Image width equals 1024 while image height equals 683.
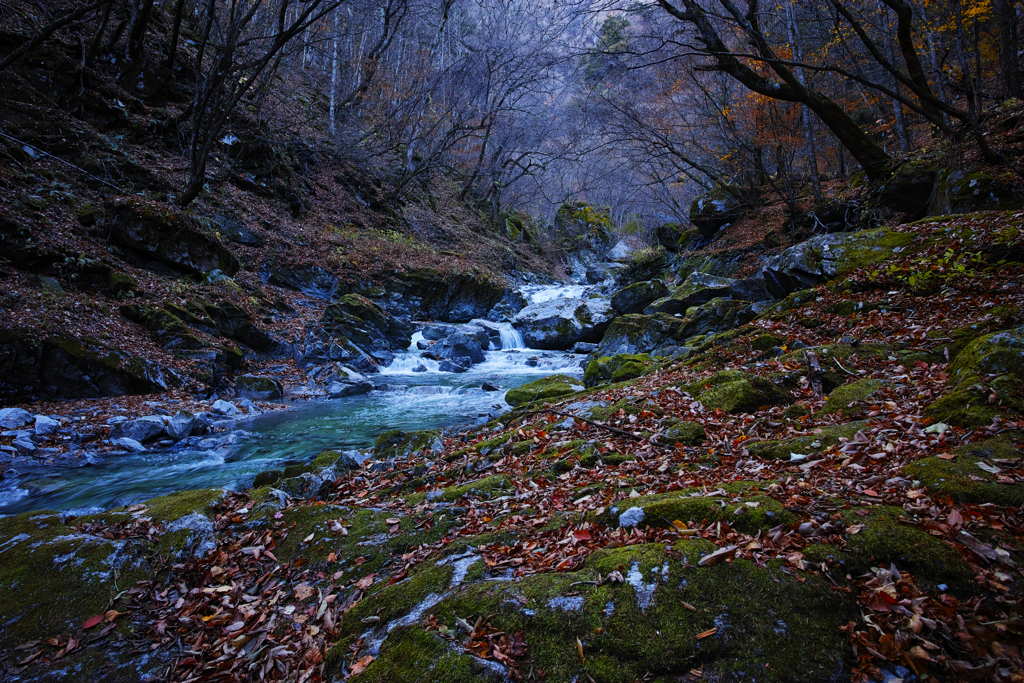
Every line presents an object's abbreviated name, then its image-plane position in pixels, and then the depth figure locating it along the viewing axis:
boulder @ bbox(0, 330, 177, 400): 7.66
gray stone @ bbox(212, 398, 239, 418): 9.63
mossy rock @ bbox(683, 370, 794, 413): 5.30
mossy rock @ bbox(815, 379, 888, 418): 4.41
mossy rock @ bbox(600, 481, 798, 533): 2.64
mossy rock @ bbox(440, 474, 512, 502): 4.34
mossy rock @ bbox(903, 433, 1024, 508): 2.45
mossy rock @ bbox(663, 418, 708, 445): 4.68
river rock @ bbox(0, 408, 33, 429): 7.16
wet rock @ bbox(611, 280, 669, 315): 17.89
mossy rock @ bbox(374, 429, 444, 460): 6.77
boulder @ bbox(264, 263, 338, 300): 15.83
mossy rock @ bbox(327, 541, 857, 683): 1.96
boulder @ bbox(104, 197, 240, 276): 11.21
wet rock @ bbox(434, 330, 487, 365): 16.41
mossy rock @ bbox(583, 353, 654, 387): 9.76
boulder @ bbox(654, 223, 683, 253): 23.94
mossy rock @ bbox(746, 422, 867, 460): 3.75
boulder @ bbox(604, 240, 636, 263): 37.25
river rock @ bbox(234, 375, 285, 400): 10.94
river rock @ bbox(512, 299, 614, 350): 18.22
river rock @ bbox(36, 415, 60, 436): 7.24
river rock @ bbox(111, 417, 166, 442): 7.77
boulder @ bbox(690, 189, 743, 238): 19.48
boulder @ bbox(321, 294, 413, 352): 14.94
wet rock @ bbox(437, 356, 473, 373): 15.39
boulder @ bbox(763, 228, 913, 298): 7.83
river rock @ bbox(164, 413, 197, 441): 8.19
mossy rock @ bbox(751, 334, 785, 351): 7.10
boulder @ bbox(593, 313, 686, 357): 12.76
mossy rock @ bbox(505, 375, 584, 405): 9.38
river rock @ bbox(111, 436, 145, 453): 7.55
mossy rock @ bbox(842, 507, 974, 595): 2.09
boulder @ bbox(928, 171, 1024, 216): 7.73
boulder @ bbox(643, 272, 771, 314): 13.14
